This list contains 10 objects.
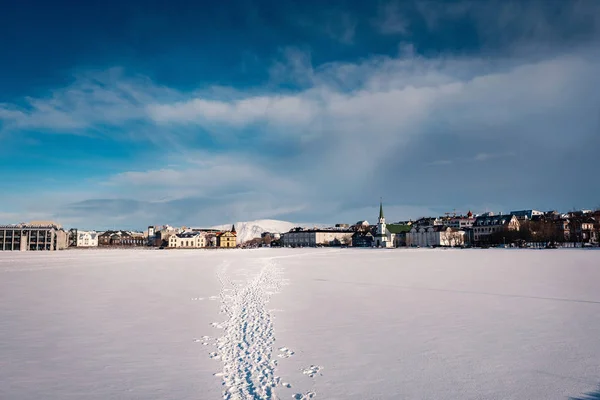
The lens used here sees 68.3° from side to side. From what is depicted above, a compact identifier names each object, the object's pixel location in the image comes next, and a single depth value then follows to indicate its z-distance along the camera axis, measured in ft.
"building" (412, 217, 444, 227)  612.29
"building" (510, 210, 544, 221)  578.08
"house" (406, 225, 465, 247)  535.60
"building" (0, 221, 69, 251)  507.30
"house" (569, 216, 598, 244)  420.36
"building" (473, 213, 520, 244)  508.20
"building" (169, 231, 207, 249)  634.02
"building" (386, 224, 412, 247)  623.77
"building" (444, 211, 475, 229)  628.28
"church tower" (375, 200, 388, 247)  593.42
